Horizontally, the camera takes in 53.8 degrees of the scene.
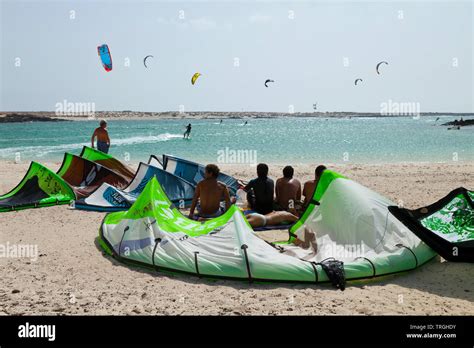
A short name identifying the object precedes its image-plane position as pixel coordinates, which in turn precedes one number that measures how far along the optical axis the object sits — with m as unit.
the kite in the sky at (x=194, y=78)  23.24
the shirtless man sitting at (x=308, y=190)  6.69
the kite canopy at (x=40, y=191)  8.32
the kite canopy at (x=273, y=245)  4.66
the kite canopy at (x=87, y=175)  9.34
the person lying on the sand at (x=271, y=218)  6.55
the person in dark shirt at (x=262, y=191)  6.69
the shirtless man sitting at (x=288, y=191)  7.09
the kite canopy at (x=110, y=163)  9.95
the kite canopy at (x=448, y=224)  5.11
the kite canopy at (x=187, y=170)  9.22
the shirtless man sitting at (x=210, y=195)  6.22
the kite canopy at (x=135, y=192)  8.16
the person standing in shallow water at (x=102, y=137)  11.55
